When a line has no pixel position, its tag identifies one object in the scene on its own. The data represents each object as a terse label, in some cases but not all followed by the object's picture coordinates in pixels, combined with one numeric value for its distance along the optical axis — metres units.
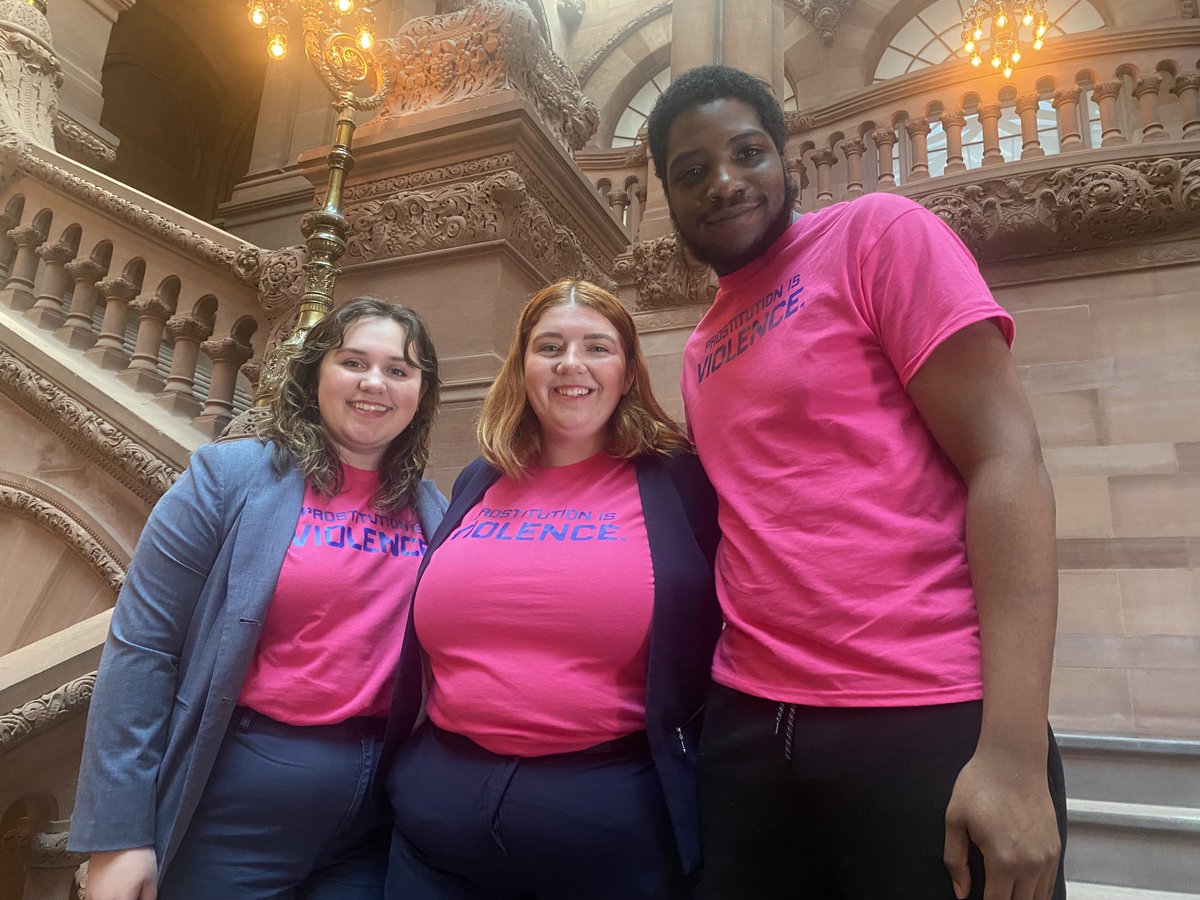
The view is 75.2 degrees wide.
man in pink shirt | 0.99
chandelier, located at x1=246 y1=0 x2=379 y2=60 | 4.30
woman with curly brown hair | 1.52
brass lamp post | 3.58
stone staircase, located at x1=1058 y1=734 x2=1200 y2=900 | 2.41
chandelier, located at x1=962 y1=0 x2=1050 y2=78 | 6.20
